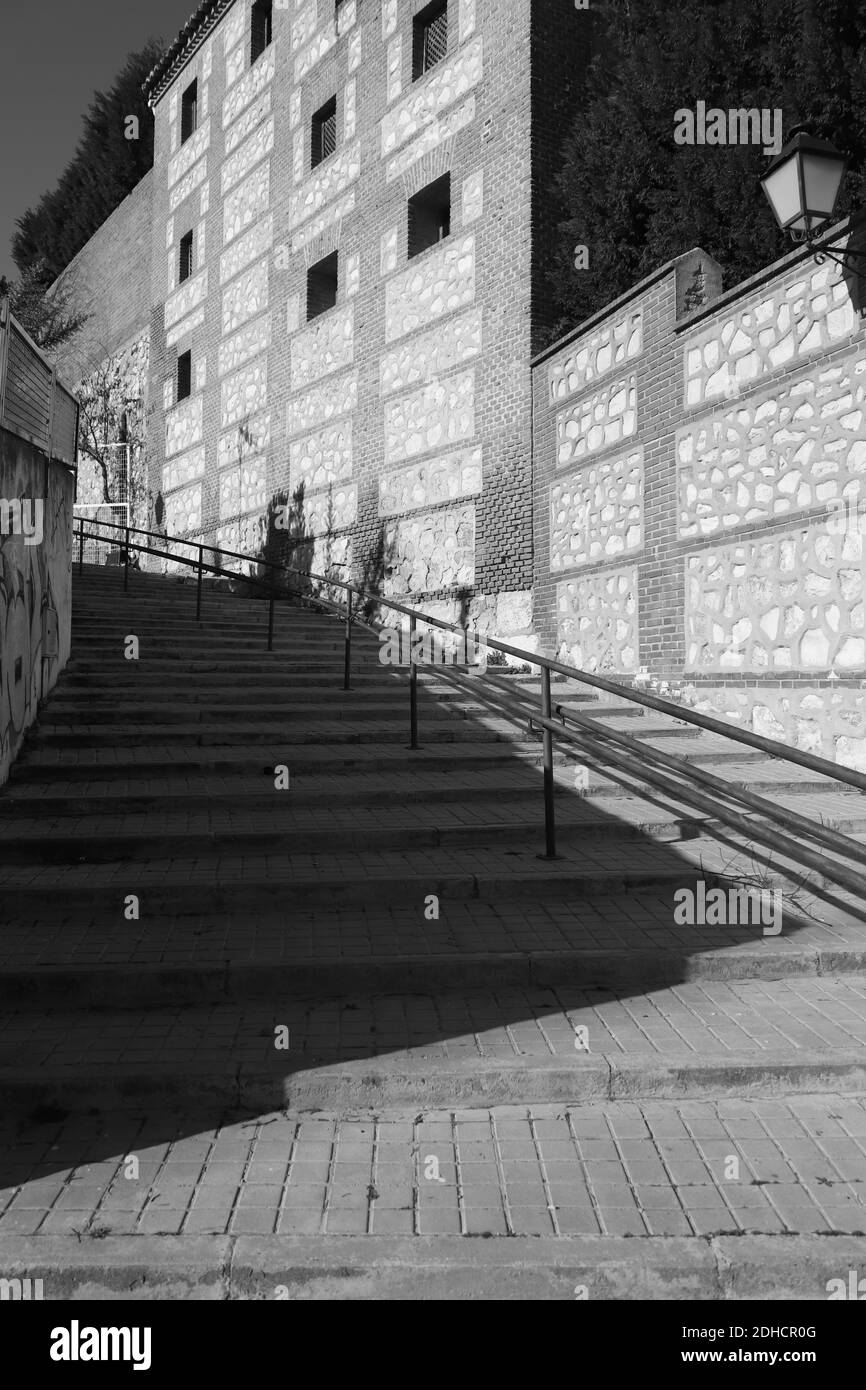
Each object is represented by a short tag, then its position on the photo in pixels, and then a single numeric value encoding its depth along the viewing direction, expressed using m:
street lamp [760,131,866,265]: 6.07
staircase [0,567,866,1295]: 3.46
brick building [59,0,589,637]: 11.39
